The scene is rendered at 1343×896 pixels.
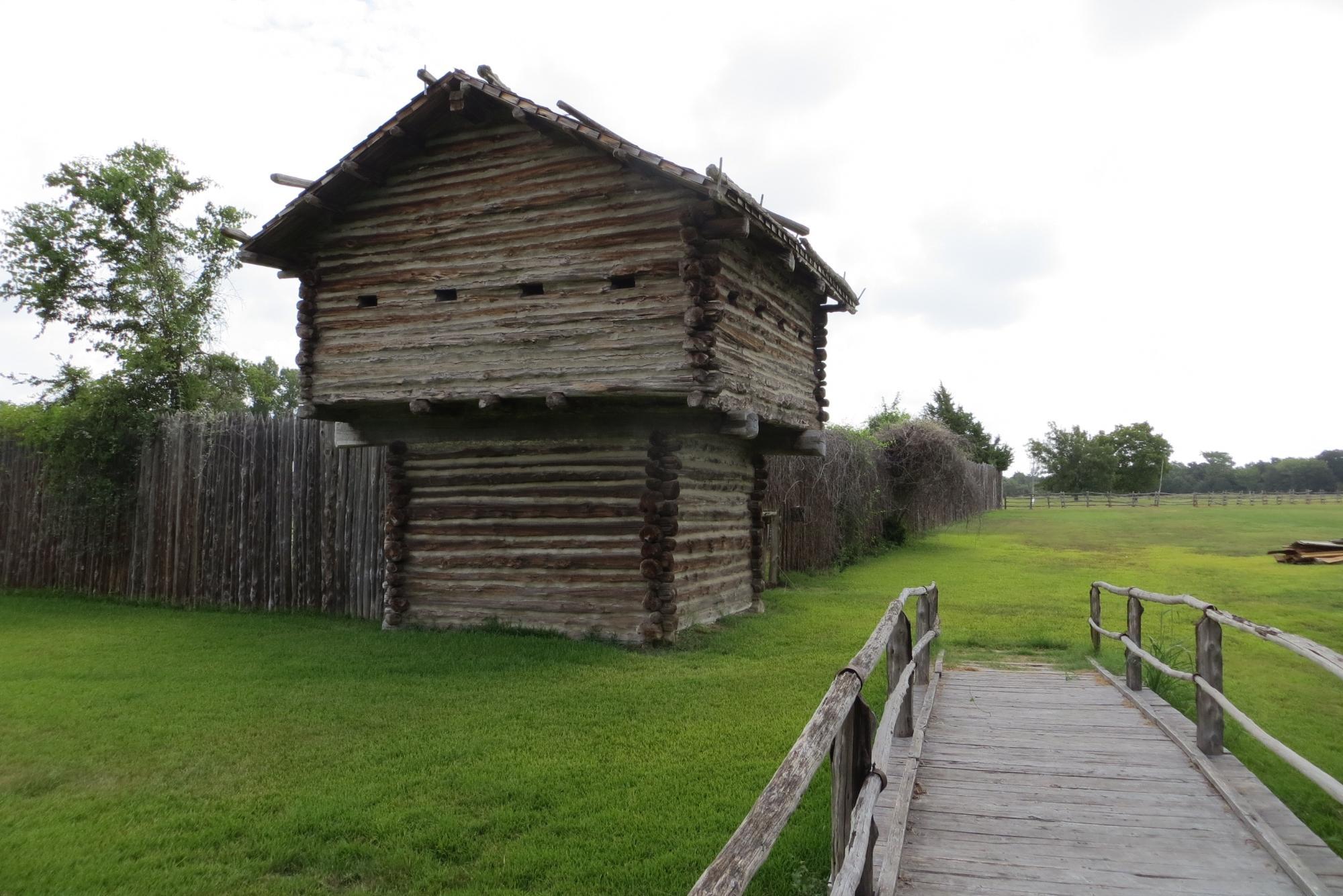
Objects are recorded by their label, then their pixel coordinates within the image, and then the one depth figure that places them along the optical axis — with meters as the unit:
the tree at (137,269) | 17.86
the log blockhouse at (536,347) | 9.70
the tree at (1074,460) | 69.31
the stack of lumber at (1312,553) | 19.94
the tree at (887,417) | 35.03
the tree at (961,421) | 49.91
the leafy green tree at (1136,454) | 71.00
